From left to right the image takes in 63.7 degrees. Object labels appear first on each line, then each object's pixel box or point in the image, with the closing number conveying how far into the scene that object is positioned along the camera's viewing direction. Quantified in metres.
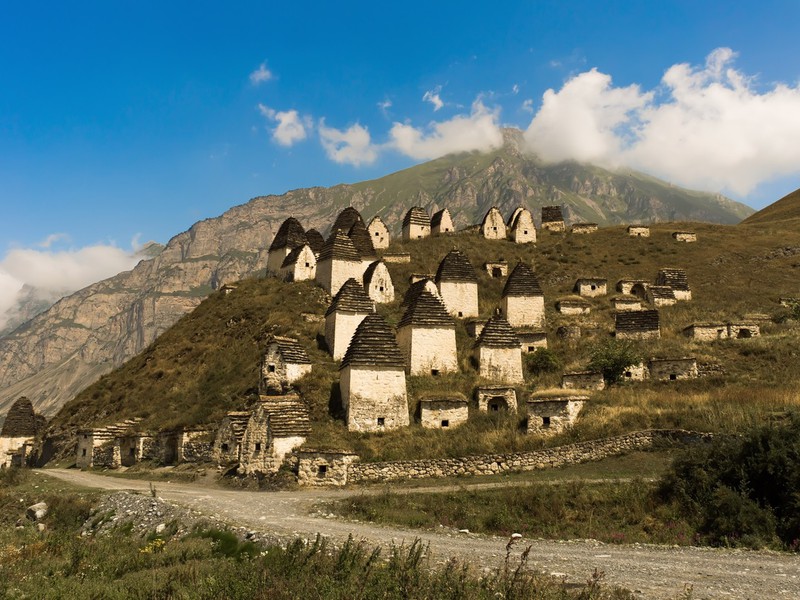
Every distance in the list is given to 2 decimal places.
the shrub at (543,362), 35.50
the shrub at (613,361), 30.58
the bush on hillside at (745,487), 14.66
